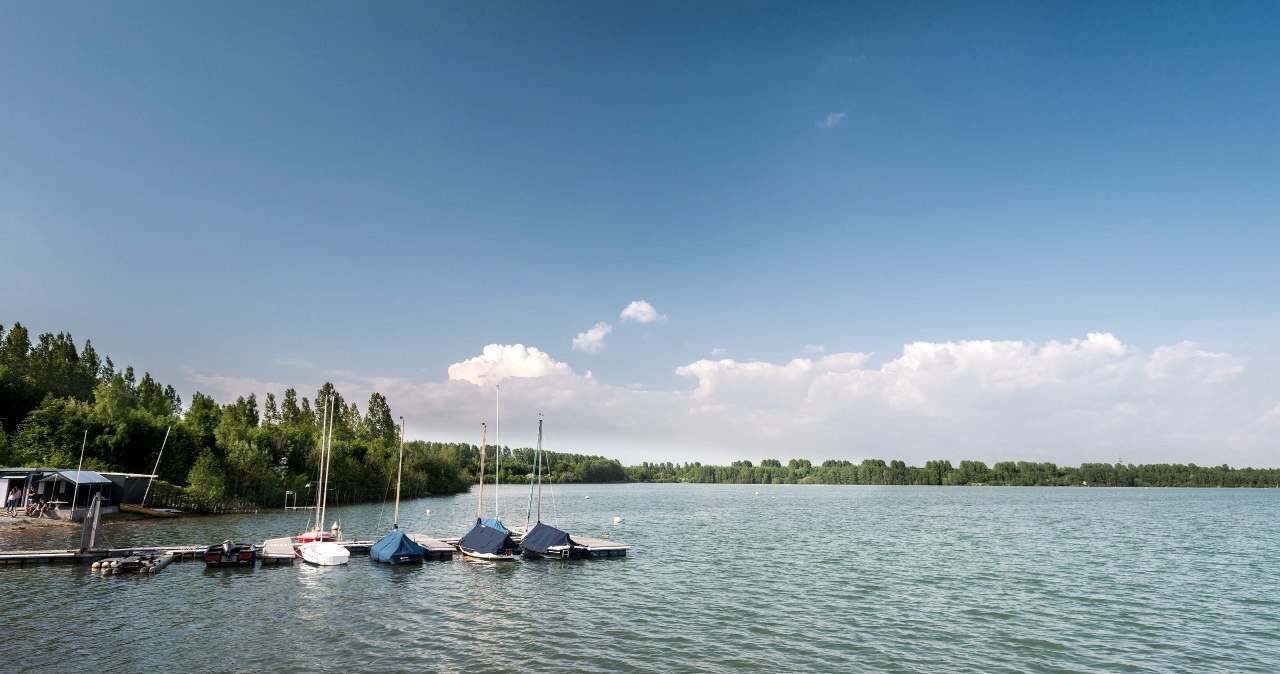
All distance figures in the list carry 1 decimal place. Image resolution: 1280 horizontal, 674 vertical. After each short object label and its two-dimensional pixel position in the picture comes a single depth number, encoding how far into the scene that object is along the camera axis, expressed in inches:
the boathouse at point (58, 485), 2546.8
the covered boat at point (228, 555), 1768.0
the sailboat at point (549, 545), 2074.3
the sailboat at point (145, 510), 3073.3
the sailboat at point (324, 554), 1873.8
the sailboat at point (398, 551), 1911.9
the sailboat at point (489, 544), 2003.0
